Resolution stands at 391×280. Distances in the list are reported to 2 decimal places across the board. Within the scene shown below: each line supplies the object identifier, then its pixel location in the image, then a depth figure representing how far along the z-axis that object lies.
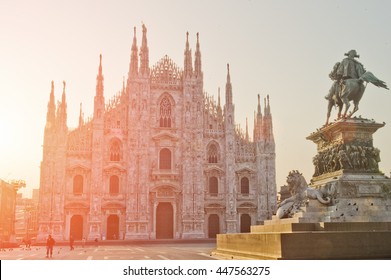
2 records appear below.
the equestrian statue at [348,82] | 15.40
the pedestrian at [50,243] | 24.34
